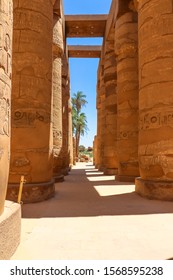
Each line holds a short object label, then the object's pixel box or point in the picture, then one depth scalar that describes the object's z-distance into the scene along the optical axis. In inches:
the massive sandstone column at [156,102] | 235.6
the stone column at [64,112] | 563.3
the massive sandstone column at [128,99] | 398.6
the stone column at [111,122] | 549.6
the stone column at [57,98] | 404.4
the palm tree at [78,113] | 1630.2
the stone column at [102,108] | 679.1
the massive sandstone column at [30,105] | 230.2
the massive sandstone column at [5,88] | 102.1
